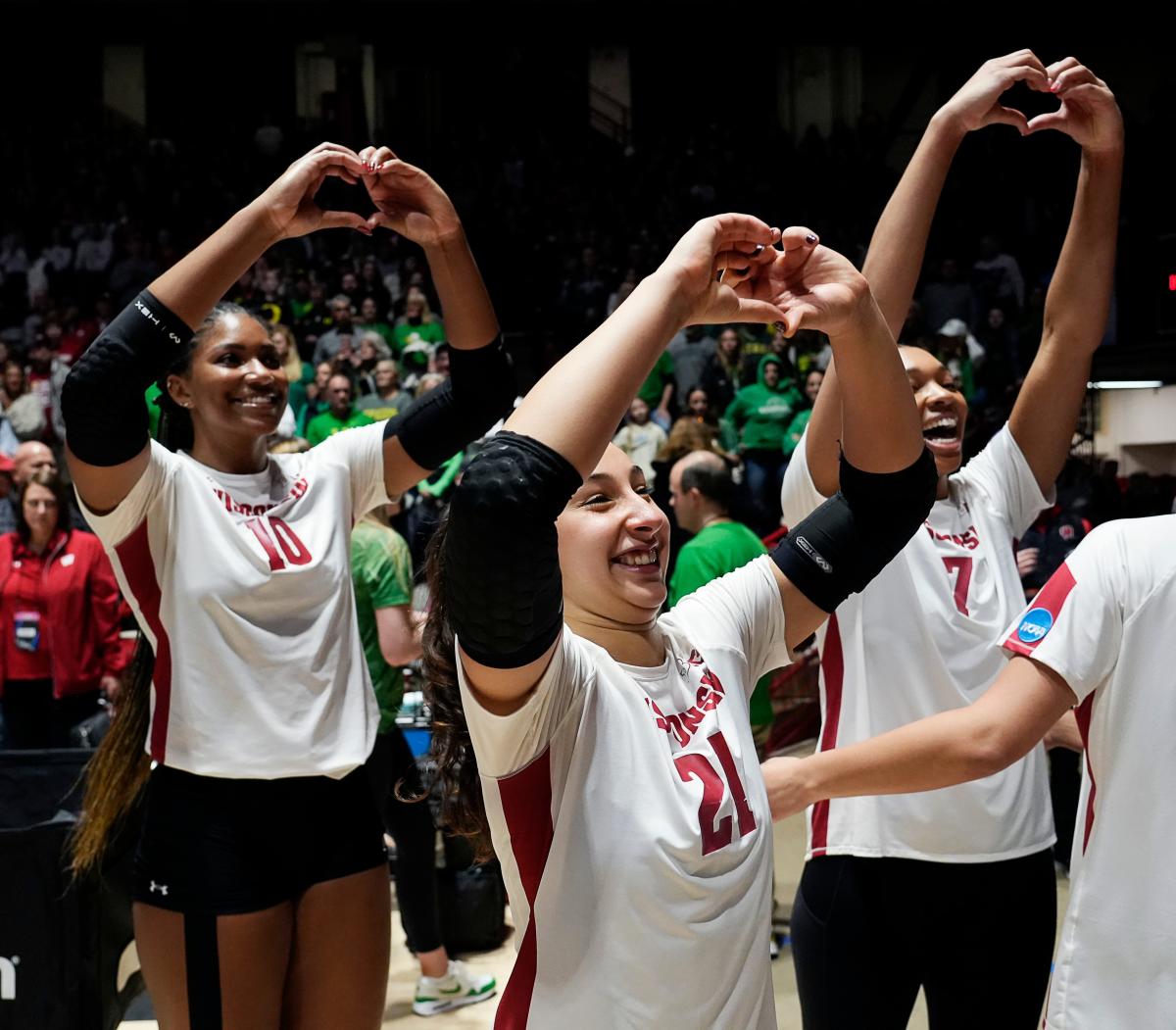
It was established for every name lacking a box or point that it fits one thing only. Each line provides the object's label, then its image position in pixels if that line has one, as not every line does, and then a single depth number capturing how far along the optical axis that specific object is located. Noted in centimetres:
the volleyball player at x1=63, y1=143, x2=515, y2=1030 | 219
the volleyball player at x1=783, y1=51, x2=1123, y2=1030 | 225
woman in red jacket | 595
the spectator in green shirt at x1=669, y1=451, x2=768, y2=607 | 456
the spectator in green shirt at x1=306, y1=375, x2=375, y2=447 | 896
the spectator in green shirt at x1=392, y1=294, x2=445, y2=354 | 1104
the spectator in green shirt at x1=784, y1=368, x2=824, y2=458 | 921
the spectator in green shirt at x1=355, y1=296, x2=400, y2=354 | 1137
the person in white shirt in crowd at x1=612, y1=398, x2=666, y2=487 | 928
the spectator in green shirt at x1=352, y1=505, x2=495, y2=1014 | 405
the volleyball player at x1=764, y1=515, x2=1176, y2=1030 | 162
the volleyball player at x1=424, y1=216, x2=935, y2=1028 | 129
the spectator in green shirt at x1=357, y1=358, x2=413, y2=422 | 922
